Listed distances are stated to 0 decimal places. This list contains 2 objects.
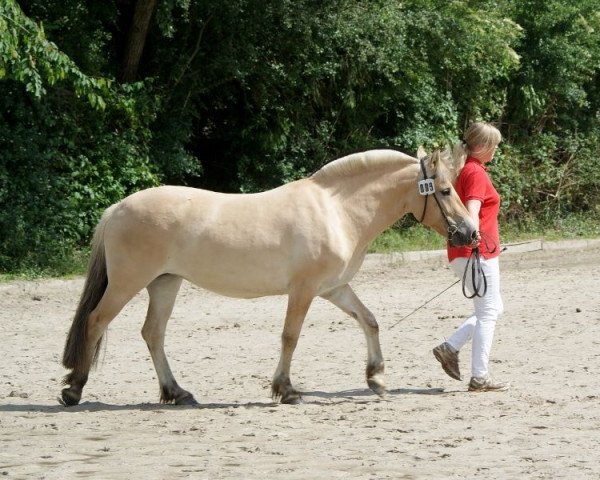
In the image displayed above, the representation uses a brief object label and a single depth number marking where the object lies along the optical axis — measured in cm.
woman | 1681
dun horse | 1646
